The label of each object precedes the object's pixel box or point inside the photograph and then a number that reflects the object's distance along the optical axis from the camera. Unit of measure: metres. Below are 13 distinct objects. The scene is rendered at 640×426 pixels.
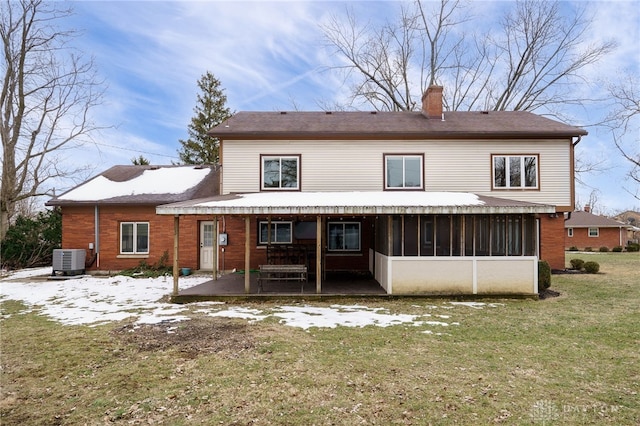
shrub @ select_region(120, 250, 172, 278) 14.91
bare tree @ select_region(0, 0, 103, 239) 19.70
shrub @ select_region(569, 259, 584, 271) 16.94
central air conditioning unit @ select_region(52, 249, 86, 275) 15.04
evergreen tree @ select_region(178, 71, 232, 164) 33.91
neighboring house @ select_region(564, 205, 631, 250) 37.22
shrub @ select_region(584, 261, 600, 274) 16.41
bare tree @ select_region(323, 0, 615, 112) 26.03
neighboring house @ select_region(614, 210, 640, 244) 49.96
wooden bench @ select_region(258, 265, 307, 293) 10.46
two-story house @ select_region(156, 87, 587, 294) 14.66
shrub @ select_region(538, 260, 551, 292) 11.55
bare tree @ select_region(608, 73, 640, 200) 24.72
